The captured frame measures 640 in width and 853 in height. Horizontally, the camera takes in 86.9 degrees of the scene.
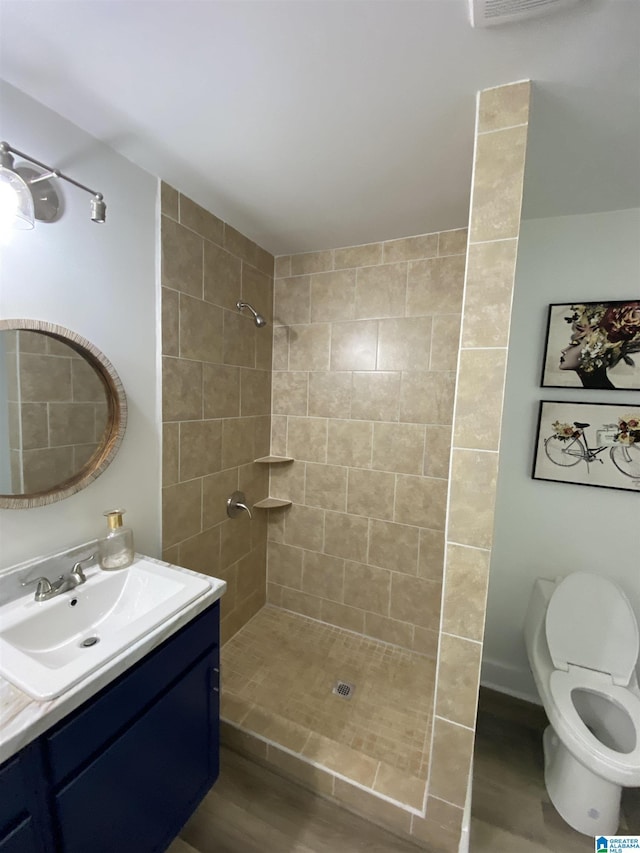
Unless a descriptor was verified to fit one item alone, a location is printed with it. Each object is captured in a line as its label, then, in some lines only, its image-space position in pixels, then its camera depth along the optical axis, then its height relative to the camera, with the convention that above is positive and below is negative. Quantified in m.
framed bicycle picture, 1.51 -0.18
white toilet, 1.18 -1.13
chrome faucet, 1.05 -0.64
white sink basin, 0.78 -0.68
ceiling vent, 0.71 +0.84
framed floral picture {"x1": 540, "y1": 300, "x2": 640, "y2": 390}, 1.49 +0.28
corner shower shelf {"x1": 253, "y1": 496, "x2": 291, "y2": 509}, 2.14 -0.70
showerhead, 1.83 +0.41
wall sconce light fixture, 0.90 +0.55
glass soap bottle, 1.23 -0.58
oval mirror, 1.02 -0.09
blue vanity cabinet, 0.76 -0.97
